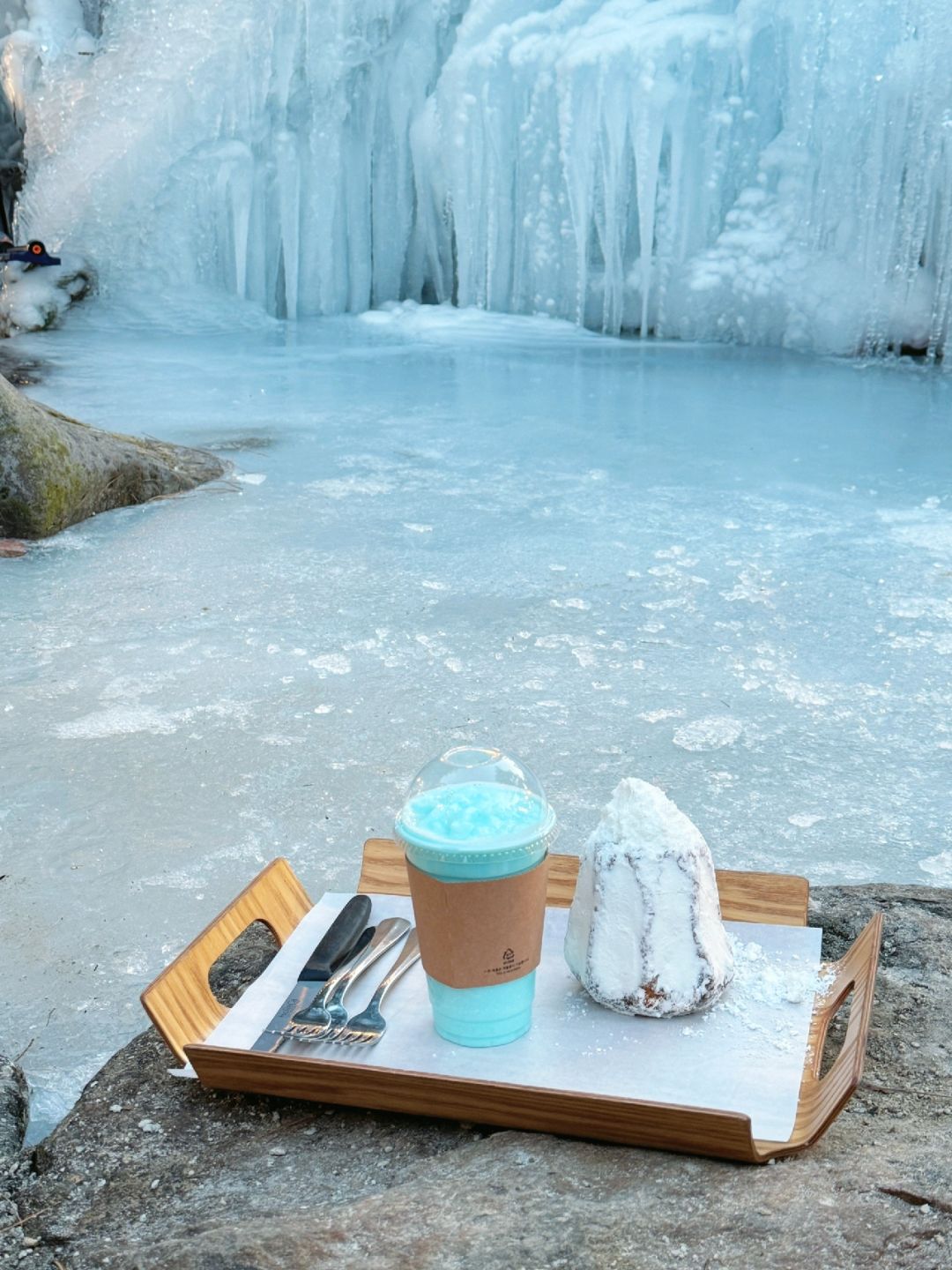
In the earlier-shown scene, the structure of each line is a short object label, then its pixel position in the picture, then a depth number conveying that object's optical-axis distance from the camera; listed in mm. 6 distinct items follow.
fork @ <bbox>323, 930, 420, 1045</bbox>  1411
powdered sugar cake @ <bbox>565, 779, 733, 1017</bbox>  1425
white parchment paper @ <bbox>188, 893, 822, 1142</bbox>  1315
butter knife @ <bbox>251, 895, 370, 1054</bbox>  1449
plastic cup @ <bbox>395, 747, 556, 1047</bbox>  1343
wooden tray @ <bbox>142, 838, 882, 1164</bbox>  1240
